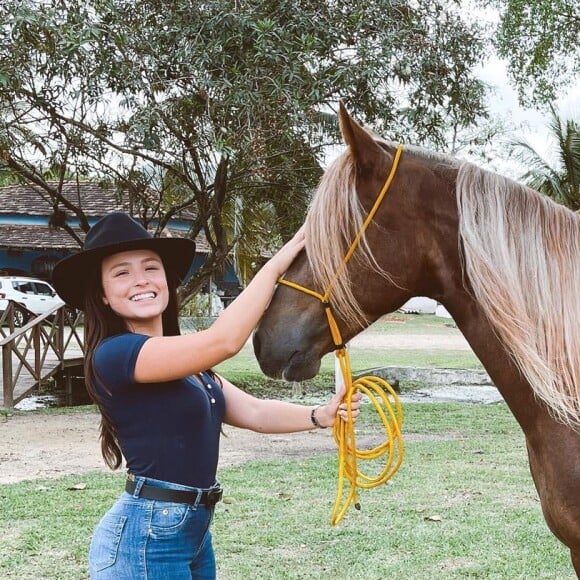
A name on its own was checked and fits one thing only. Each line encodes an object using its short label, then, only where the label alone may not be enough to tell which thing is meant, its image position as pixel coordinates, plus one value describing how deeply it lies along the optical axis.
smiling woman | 1.92
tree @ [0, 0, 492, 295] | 6.82
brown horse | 1.89
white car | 24.31
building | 23.42
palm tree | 17.36
